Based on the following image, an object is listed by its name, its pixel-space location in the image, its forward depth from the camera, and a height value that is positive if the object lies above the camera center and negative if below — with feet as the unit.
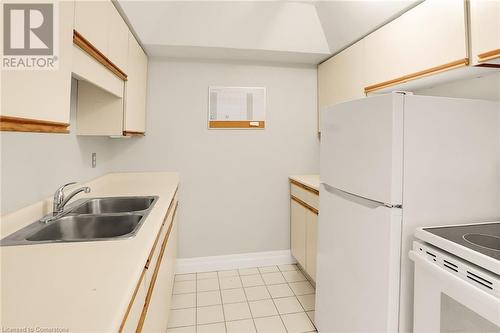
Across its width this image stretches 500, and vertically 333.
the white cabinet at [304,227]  7.07 -1.93
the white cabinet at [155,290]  2.57 -1.75
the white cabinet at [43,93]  2.27 +0.69
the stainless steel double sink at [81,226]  3.51 -1.03
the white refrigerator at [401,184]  3.58 -0.25
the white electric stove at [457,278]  2.53 -1.23
